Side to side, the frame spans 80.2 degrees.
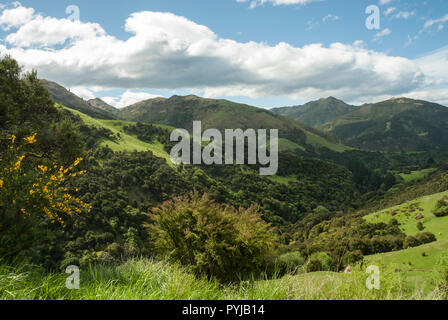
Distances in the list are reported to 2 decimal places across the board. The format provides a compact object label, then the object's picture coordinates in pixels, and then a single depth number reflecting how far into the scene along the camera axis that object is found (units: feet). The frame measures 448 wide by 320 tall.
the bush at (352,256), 169.71
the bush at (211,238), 70.90
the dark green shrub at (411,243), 232.94
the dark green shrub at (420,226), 267.98
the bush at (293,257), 133.90
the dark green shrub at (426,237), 235.81
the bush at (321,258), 146.59
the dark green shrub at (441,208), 281.74
